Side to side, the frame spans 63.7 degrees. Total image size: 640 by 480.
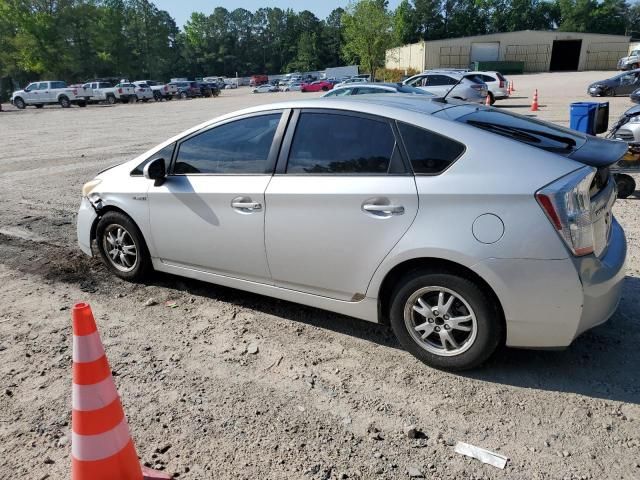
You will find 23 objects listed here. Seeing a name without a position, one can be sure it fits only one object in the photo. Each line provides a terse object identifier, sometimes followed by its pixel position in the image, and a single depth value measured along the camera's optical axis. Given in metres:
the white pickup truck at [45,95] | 39.91
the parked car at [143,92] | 43.69
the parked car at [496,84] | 23.69
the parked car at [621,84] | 26.09
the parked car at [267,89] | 61.42
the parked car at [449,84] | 19.69
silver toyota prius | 2.87
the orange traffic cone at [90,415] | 2.26
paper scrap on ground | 2.54
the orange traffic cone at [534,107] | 19.85
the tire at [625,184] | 6.90
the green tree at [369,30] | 43.16
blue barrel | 7.79
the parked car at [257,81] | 90.28
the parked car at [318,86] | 51.33
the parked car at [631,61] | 49.03
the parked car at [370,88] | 14.30
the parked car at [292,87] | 58.47
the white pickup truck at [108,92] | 42.38
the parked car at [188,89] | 50.25
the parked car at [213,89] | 53.48
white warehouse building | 65.12
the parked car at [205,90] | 52.53
